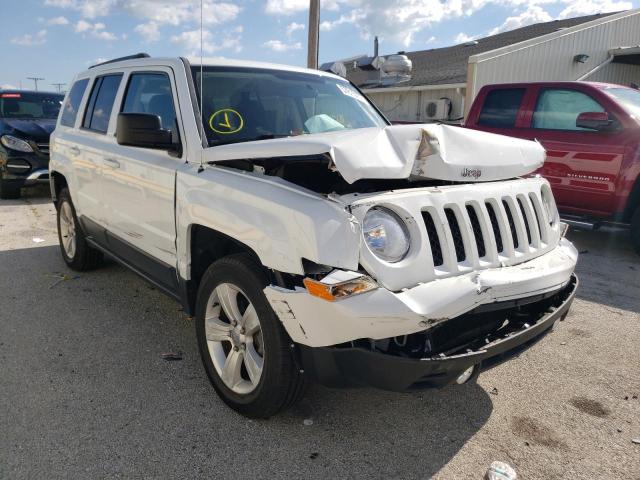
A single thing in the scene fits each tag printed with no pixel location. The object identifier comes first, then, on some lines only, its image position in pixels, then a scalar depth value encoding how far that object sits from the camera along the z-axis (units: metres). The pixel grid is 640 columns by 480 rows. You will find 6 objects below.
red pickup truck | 6.13
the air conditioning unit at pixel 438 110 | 13.38
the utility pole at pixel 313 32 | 12.28
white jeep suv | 2.17
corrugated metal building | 14.41
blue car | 9.59
